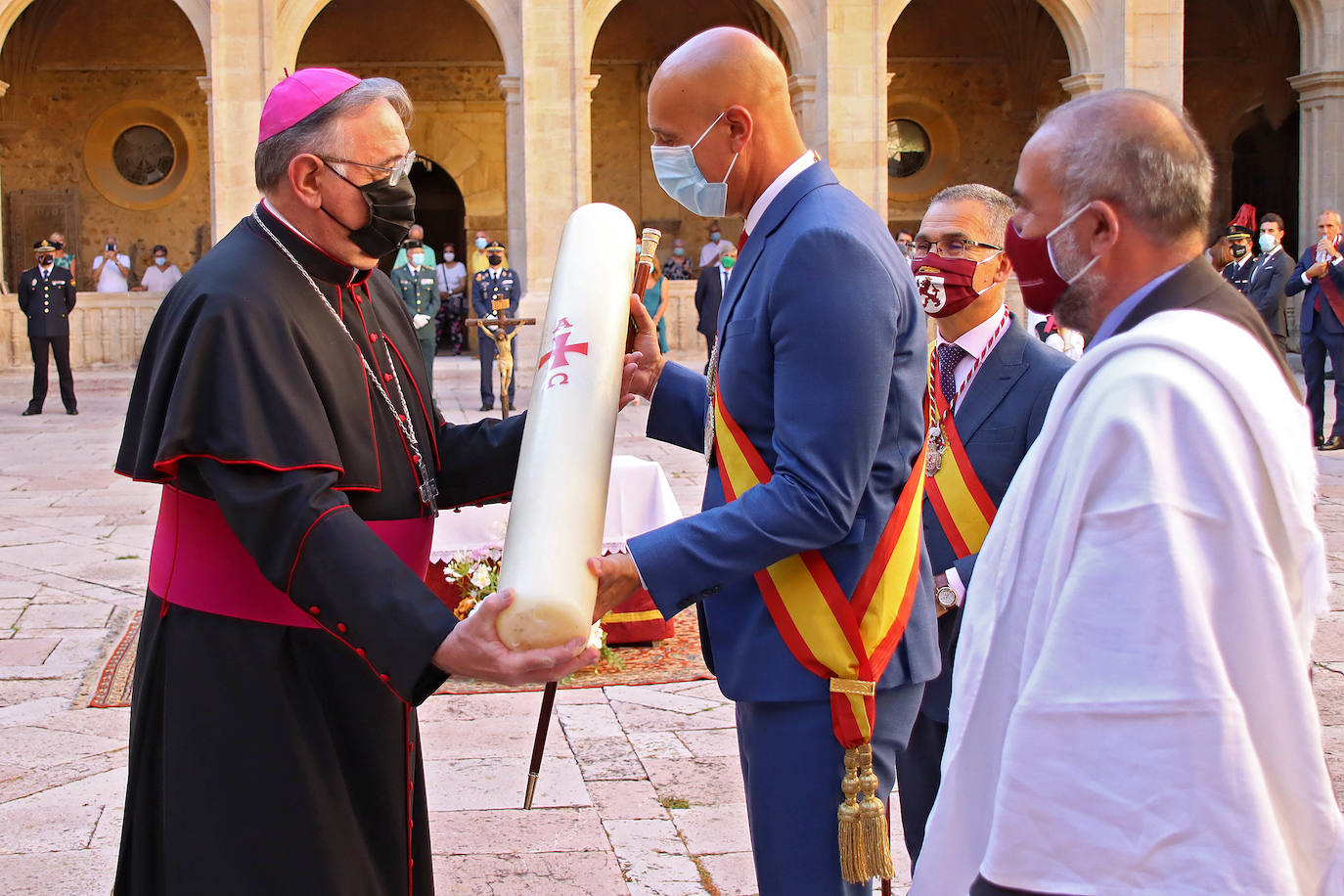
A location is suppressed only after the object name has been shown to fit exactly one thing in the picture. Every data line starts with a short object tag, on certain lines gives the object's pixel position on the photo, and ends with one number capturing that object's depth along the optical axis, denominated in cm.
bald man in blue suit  200
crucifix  1305
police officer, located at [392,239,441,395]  1462
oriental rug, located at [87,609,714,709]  512
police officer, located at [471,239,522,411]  1484
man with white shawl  139
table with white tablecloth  556
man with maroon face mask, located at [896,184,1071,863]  286
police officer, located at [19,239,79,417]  1436
